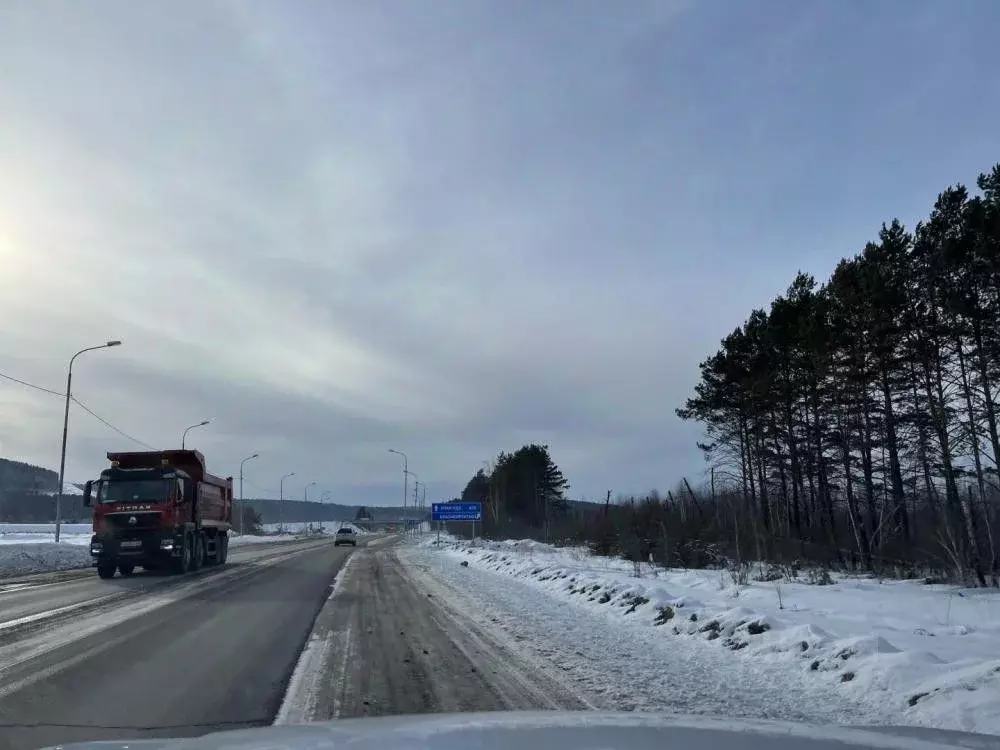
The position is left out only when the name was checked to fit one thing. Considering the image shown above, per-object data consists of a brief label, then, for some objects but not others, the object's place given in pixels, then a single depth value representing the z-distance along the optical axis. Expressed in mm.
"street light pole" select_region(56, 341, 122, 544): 35875
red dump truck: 24781
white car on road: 66812
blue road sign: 57469
